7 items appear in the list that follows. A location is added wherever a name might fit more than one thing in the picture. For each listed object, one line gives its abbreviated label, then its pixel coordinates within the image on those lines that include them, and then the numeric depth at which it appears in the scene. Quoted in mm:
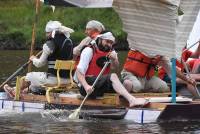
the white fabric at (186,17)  14312
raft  14508
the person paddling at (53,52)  16094
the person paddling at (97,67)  15102
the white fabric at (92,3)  14812
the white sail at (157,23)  14203
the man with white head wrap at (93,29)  15711
